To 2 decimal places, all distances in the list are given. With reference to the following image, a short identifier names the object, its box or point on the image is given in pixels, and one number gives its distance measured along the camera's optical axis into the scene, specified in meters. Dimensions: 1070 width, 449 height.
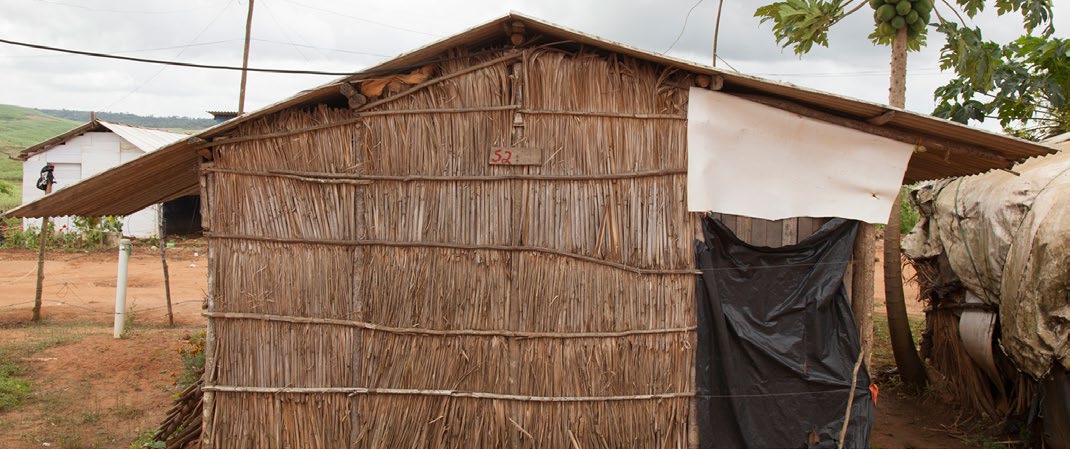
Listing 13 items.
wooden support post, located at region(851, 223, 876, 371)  5.55
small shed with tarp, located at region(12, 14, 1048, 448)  5.52
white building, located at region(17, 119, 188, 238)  20.41
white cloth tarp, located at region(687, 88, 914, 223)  5.38
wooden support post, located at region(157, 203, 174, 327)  11.05
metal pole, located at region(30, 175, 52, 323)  11.33
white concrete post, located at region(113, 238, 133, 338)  10.01
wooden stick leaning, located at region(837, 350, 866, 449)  5.48
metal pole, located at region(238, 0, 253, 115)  15.51
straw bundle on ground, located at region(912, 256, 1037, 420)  6.98
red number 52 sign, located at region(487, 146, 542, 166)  5.52
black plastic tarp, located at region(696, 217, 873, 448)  5.49
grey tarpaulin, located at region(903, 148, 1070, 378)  5.77
